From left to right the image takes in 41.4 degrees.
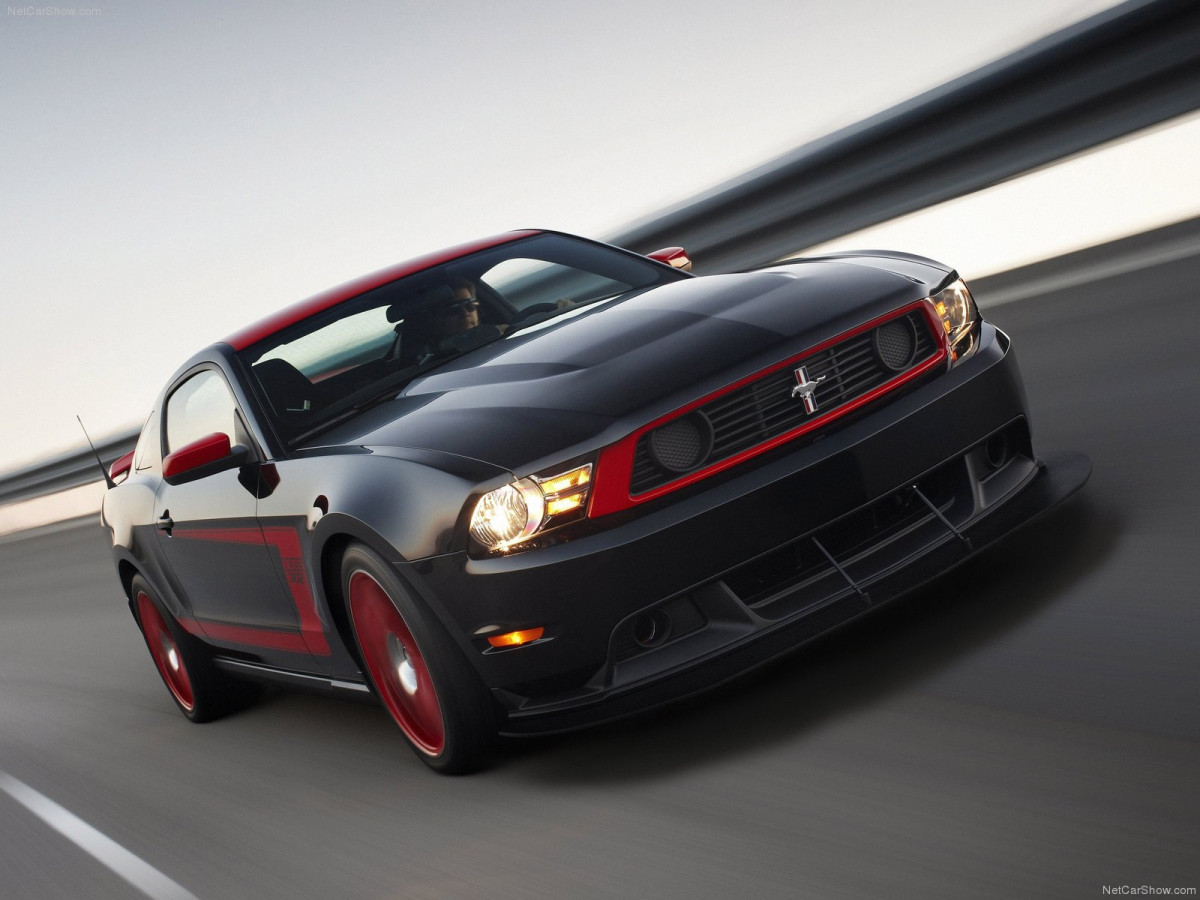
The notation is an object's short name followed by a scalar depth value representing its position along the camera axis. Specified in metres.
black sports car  3.58
